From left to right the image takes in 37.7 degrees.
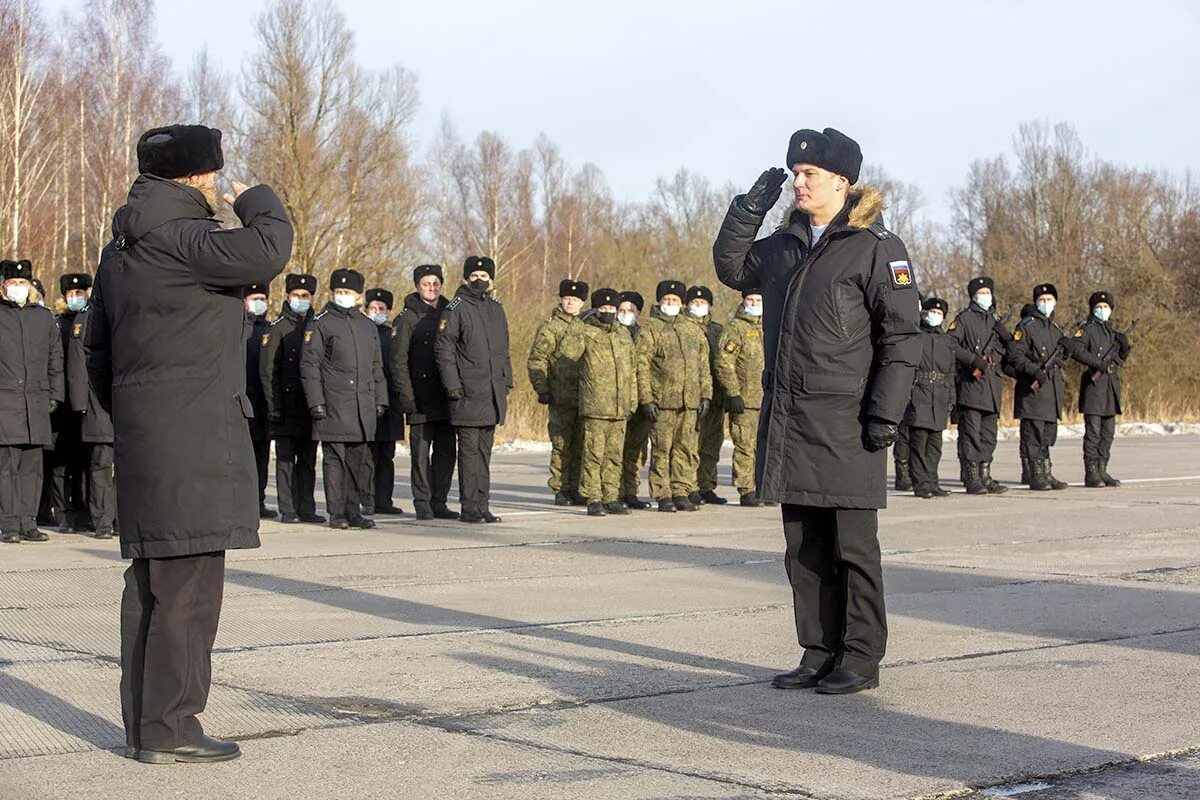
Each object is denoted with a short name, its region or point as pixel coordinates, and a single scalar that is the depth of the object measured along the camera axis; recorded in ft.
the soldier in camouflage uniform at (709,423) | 54.65
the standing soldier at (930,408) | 57.31
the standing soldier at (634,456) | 53.72
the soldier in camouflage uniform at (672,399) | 52.08
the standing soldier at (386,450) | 51.85
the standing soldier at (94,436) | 45.11
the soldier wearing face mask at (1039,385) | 60.18
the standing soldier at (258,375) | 51.24
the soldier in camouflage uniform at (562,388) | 55.57
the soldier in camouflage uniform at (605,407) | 50.62
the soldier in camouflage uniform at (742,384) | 54.08
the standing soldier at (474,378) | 48.49
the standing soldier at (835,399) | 22.53
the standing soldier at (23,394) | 43.70
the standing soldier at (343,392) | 47.60
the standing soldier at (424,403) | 50.39
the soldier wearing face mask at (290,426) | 50.26
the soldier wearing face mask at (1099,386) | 61.05
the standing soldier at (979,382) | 59.00
